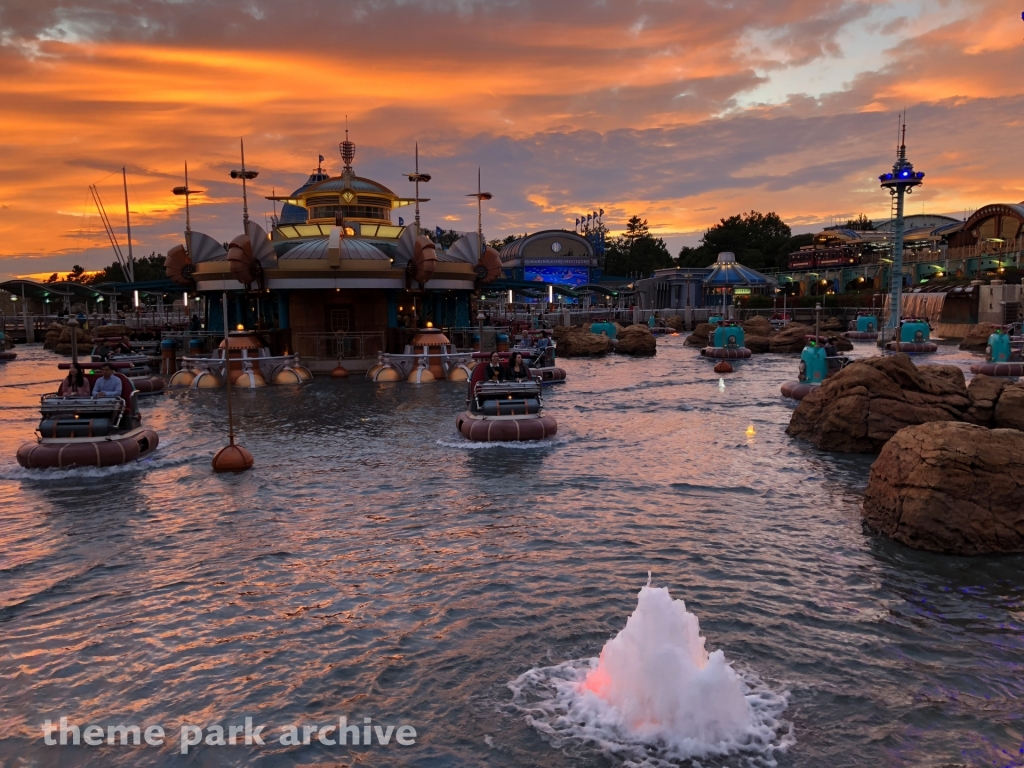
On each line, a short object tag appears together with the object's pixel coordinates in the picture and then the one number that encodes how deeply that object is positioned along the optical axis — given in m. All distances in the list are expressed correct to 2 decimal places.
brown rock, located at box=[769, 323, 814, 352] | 46.53
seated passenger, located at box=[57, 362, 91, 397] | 16.89
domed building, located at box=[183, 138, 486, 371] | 33.44
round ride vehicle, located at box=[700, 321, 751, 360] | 41.94
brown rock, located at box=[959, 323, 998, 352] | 45.25
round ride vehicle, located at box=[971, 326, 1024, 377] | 29.95
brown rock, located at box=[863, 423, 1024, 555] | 10.07
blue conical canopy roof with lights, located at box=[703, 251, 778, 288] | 81.31
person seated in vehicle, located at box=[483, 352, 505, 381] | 19.72
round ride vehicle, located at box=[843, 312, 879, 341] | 53.78
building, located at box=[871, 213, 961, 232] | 120.12
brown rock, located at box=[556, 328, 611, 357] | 46.09
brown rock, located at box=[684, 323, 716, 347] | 50.84
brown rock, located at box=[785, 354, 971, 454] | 16.56
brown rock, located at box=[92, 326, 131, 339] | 49.10
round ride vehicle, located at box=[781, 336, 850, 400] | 25.11
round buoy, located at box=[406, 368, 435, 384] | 30.85
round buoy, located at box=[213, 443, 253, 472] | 15.48
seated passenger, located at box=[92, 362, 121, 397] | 16.64
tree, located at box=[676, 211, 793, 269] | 110.62
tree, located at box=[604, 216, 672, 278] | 123.25
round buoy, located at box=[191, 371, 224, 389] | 30.11
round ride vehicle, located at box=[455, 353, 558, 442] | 18.17
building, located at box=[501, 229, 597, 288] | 94.12
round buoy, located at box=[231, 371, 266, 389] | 29.44
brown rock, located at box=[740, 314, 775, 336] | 51.72
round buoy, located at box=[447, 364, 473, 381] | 31.78
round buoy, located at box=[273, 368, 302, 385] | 30.58
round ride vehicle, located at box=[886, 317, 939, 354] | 42.25
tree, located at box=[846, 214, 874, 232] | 133.04
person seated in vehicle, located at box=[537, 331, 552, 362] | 32.43
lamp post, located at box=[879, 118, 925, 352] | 47.84
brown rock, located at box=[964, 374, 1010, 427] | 16.83
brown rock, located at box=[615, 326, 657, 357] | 45.81
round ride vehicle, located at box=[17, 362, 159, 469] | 15.62
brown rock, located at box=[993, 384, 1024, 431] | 16.22
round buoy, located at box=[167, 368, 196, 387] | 30.91
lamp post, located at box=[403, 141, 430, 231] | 40.94
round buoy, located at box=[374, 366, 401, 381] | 31.44
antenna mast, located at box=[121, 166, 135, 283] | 71.56
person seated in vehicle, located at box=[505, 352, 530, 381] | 19.86
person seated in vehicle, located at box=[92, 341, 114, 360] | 26.16
